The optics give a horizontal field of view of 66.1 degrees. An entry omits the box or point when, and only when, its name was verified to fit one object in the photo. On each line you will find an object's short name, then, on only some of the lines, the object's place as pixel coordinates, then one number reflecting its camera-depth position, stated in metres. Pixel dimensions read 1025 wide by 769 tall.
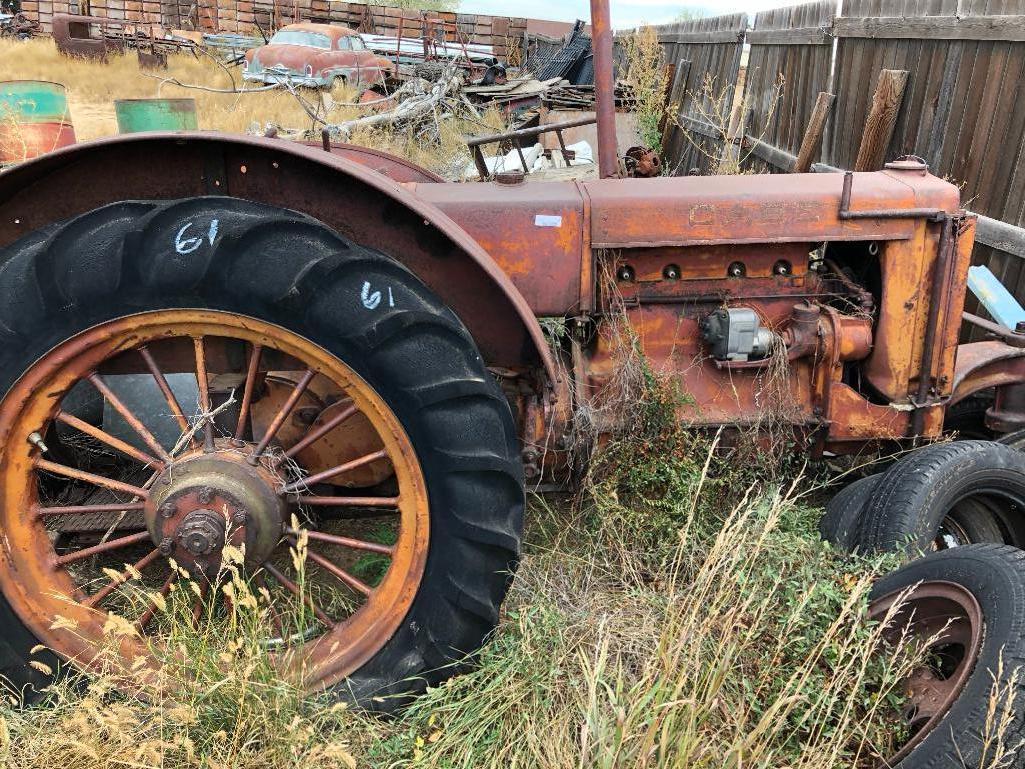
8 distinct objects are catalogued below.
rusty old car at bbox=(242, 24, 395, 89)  15.13
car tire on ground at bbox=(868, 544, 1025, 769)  1.63
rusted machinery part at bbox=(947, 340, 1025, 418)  2.95
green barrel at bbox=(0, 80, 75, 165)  4.52
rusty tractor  1.88
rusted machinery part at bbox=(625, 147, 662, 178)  4.82
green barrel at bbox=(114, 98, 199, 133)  4.70
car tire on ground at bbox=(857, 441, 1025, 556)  2.49
